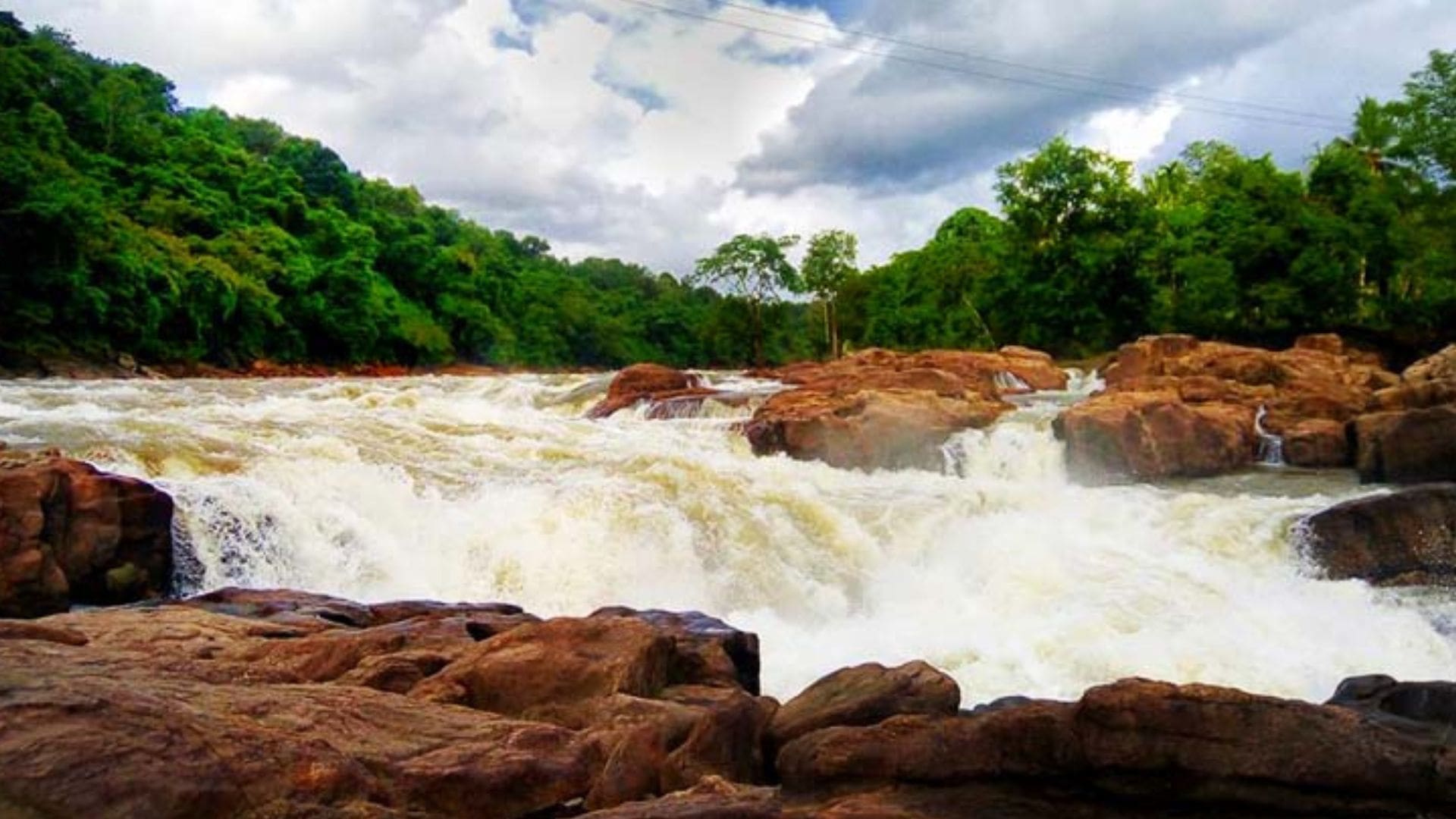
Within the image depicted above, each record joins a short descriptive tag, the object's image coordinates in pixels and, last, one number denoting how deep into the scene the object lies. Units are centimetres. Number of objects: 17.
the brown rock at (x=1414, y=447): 1644
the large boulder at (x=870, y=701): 566
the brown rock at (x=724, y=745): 518
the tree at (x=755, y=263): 6272
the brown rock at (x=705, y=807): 400
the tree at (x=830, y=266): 6325
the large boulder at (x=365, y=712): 363
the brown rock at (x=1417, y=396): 1930
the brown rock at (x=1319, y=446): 1852
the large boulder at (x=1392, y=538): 1269
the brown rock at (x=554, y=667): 591
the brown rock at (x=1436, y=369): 2472
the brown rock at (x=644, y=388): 2478
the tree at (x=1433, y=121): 3428
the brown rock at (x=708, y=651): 704
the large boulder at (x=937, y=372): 2384
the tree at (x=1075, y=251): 4262
